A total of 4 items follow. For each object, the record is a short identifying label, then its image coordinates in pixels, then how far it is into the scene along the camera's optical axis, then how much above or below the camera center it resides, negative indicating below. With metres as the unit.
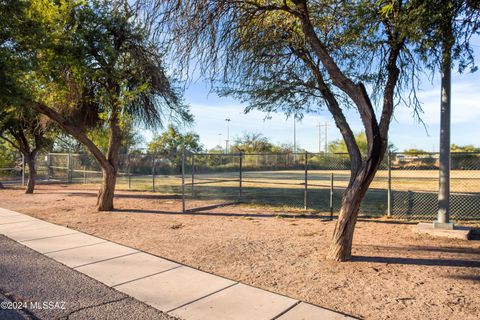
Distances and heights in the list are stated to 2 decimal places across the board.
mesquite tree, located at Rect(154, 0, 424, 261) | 6.11 +2.37
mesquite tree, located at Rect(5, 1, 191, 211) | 10.31 +2.85
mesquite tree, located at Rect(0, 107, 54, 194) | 16.09 +1.51
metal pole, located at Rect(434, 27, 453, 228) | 8.24 +0.24
